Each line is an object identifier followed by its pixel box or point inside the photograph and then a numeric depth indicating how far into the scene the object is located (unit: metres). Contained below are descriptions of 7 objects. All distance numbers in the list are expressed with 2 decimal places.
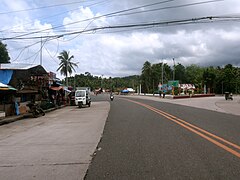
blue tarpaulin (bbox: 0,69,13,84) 13.27
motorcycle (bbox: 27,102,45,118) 13.11
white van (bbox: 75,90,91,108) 20.26
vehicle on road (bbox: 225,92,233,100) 29.34
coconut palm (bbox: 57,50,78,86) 40.89
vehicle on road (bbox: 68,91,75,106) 23.91
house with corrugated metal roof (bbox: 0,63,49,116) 13.23
